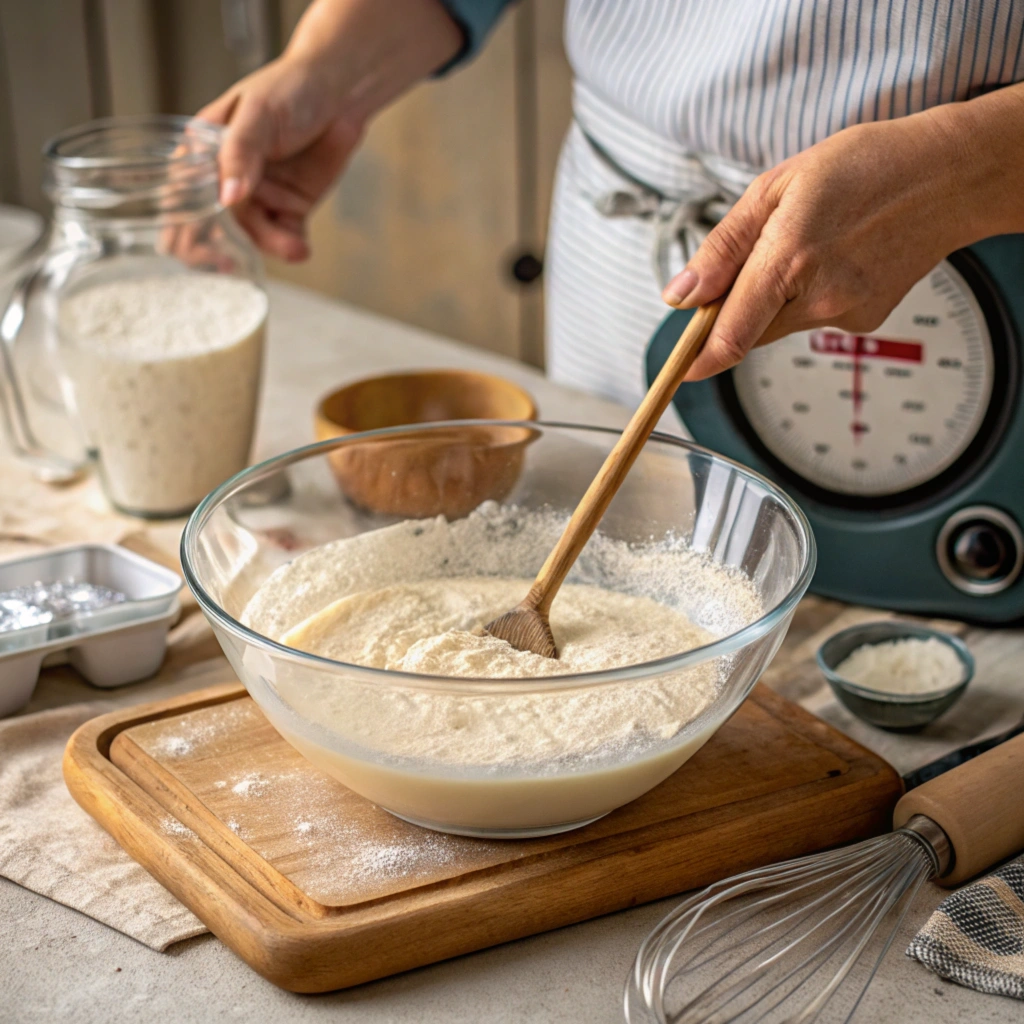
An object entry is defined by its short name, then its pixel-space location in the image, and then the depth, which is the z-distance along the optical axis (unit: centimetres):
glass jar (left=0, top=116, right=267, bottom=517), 102
